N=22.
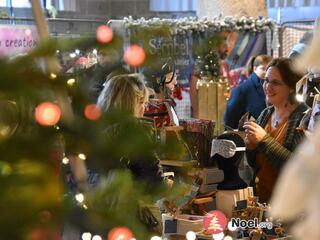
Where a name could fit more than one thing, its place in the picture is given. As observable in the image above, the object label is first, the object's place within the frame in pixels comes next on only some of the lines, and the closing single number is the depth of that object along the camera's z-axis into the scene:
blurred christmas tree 1.78
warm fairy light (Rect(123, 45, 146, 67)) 2.12
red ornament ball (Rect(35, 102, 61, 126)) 1.98
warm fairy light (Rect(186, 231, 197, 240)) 4.47
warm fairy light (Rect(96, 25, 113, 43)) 2.00
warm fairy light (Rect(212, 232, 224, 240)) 4.47
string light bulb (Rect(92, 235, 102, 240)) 2.32
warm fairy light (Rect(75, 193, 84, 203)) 2.19
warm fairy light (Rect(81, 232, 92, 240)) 2.23
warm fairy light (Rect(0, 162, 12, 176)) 1.84
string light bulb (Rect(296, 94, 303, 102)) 5.07
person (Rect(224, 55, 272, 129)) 6.57
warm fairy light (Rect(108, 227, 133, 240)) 2.19
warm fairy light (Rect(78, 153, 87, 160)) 2.16
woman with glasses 4.90
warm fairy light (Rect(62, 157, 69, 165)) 2.46
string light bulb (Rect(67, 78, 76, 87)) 2.03
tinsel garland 6.40
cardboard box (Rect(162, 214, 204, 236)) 4.65
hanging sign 5.60
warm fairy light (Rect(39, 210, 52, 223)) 1.80
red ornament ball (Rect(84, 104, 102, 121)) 2.07
